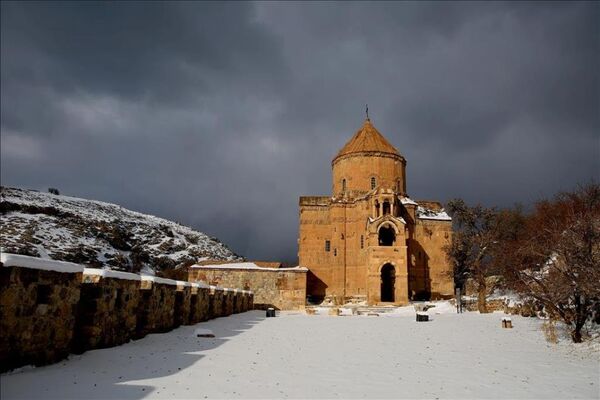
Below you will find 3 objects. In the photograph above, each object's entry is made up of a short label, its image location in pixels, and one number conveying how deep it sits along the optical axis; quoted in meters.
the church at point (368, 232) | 34.03
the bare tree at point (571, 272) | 10.90
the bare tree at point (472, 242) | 28.61
